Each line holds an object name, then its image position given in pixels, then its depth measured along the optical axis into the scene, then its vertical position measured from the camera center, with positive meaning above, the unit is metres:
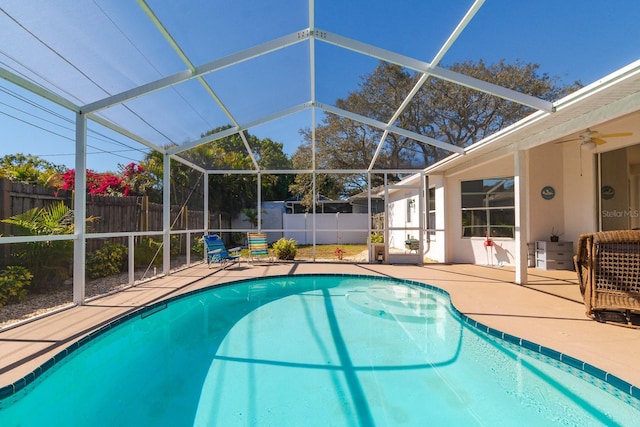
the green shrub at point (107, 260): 6.46 -0.82
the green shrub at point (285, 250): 10.02 -0.94
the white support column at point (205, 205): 9.51 +0.43
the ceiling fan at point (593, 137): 5.91 +1.46
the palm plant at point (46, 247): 5.00 -0.42
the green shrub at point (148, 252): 7.47 -0.75
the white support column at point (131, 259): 5.92 -0.70
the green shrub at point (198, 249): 10.04 -0.90
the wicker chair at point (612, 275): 3.68 -0.68
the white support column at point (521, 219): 6.02 -0.04
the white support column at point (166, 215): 7.09 +0.11
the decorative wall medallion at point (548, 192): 7.66 +0.58
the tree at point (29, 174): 6.21 +0.93
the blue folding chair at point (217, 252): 8.26 -0.82
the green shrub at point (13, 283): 4.47 -0.87
